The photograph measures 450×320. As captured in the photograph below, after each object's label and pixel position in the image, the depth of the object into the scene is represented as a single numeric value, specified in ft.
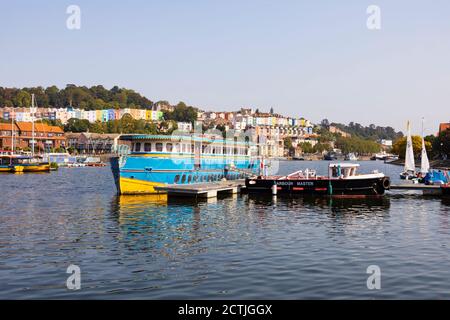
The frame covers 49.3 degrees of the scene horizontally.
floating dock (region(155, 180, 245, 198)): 166.91
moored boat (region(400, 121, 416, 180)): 281.74
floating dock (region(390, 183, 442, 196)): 190.29
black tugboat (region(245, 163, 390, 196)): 176.65
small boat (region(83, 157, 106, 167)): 572.42
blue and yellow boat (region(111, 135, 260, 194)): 176.45
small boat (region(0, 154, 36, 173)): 378.94
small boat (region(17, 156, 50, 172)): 384.68
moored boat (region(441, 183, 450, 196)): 185.17
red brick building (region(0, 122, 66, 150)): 587.27
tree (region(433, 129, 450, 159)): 488.02
